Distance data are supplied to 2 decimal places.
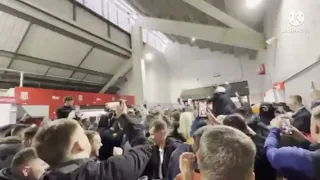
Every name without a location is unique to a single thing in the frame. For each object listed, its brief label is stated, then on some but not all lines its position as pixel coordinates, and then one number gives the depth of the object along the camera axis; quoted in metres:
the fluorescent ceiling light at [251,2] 3.05
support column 5.00
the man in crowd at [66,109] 1.78
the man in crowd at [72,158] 0.59
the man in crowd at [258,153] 0.96
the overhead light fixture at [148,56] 6.31
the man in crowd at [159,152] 1.17
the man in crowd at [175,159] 0.99
